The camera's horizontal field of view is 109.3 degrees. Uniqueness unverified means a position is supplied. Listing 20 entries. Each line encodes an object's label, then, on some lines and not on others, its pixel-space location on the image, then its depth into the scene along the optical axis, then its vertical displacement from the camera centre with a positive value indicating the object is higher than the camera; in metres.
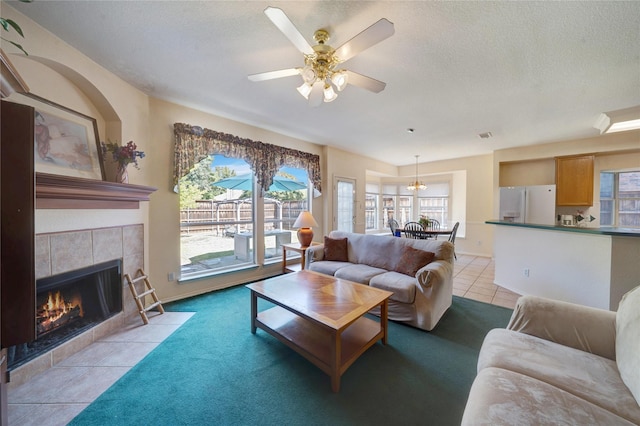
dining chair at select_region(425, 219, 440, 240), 6.00 -0.42
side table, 3.74 -0.70
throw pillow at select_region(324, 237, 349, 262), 3.46 -0.63
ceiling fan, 1.31 +1.06
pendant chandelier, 5.84 +0.60
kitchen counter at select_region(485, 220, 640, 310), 2.30 -0.65
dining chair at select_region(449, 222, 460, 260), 4.87 -0.54
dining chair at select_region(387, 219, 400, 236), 5.57 -0.39
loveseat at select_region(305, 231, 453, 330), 2.33 -0.76
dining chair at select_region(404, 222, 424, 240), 5.01 -0.49
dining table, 4.78 -0.50
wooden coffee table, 1.65 -0.86
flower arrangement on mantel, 2.29 +0.56
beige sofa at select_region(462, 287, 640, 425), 0.92 -0.82
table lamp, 3.80 -0.34
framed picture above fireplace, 1.82 +0.61
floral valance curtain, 3.00 +0.89
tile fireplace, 1.75 -0.50
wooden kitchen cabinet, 4.36 +0.57
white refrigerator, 4.46 +0.11
